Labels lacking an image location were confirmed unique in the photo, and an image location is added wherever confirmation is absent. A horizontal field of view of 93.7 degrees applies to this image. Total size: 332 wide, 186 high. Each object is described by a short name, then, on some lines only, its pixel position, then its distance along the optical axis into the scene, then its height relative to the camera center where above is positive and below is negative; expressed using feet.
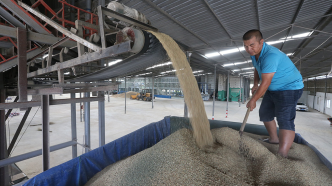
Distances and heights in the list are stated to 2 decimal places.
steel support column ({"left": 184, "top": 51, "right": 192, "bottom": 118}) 14.38 +3.38
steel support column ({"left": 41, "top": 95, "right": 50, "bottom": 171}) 4.61 -1.26
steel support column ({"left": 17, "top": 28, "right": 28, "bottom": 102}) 4.70 +0.83
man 4.69 +0.13
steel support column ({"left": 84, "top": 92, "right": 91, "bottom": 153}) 8.02 -1.75
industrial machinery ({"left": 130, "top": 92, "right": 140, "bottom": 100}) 50.03 -2.27
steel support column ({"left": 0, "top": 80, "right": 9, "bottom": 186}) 6.79 -2.33
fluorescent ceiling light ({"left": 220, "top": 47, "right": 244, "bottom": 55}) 18.32 +4.67
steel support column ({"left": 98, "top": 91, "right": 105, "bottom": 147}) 7.61 -1.69
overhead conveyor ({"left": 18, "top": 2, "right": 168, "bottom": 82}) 3.26 +1.02
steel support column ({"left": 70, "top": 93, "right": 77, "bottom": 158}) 8.69 -2.10
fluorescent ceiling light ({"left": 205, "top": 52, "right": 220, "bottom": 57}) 20.06 +4.60
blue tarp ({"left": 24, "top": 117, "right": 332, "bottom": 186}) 3.76 -2.15
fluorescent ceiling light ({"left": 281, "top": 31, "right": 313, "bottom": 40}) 14.05 +5.01
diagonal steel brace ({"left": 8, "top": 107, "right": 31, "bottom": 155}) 7.60 -1.94
